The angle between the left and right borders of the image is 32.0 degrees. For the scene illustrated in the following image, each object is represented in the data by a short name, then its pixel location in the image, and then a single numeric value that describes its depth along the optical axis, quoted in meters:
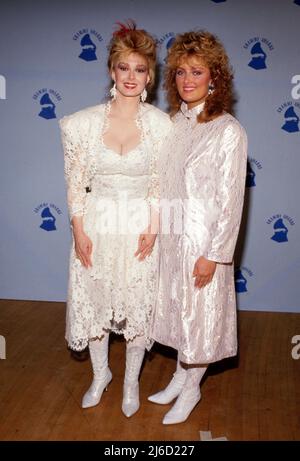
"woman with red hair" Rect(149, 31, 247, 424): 1.96
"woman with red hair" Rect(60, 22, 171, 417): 2.07
